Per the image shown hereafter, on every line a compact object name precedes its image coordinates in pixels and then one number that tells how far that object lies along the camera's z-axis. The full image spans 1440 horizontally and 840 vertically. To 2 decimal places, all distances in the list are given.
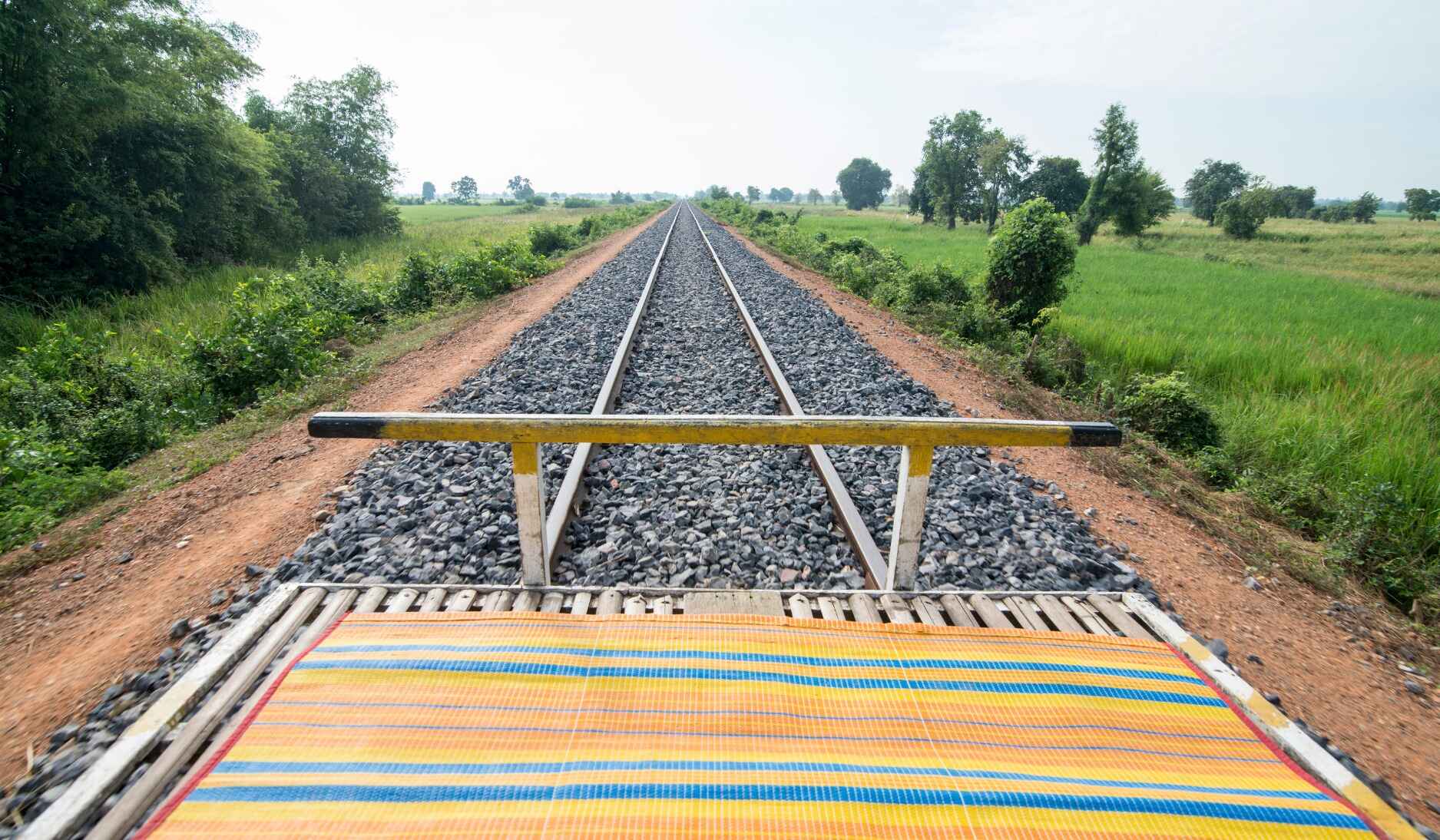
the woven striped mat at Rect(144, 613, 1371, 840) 1.53
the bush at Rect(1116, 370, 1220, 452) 6.19
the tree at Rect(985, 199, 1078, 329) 9.66
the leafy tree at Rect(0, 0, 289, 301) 10.48
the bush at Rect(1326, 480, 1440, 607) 3.71
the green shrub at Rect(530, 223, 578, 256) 22.21
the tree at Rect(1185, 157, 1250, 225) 64.19
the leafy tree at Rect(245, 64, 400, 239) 24.02
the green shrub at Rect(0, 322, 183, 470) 5.56
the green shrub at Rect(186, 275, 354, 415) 6.91
